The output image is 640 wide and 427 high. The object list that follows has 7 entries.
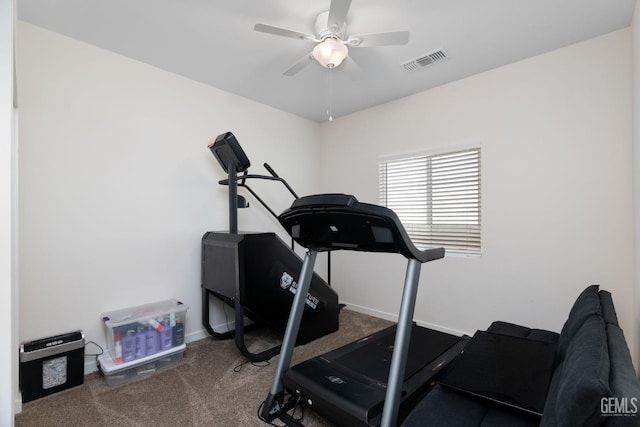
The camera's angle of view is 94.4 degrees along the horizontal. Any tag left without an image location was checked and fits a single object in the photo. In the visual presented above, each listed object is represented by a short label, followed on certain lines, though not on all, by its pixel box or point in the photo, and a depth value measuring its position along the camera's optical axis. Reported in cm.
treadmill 139
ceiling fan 177
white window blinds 289
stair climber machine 245
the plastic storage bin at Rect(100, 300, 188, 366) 217
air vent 245
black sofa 76
